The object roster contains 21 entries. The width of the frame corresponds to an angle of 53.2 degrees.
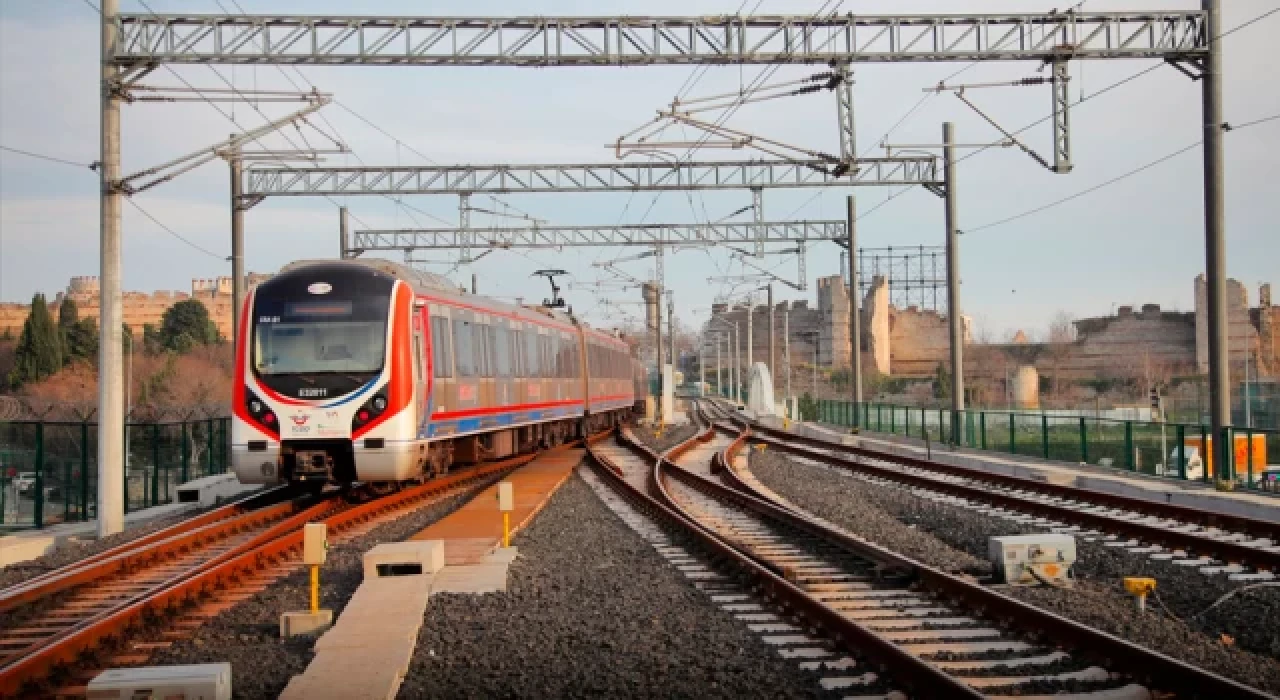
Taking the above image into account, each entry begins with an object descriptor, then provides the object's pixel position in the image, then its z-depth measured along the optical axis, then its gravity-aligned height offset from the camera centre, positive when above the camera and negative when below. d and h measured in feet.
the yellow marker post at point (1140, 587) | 29.73 -4.87
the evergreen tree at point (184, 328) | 239.50 +12.67
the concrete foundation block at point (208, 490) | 68.33 -5.31
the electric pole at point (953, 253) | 98.63 +9.94
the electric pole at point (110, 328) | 53.83 +2.86
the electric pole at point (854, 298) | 124.06 +8.58
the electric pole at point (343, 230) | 110.57 +14.00
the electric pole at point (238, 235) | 79.82 +10.10
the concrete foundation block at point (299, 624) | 29.37 -5.36
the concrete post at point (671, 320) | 214.07 +11.37
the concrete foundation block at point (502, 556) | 38.44 -5.19
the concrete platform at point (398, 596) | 22.93 -5.16
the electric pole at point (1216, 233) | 61.52 +7.03
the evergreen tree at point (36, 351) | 196.44 +6.99
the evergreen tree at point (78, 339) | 210.18 +9.56
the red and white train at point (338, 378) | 55.01 +0.59
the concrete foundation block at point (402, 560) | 34.91 -4.66
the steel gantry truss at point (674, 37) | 60.18 +16.98
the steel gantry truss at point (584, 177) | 98.89 +16.57
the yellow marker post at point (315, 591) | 30.32 -4.80
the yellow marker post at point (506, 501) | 42.47 -3.75
